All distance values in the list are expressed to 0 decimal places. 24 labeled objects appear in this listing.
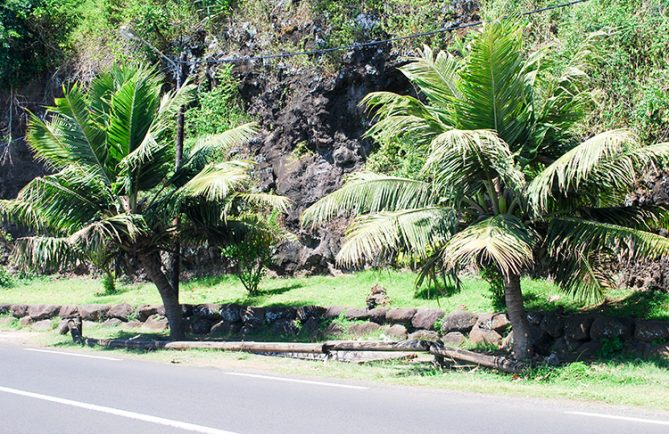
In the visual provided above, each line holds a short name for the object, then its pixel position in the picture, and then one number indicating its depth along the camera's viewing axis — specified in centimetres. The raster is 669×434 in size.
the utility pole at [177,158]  1567
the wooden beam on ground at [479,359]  976
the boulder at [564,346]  1073
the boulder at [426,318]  1274
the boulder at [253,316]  1531
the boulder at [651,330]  986
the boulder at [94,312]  1872
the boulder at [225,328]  1561
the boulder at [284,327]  1463
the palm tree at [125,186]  1388
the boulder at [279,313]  1488
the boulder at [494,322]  1179
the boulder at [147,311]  1752
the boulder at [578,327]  1066
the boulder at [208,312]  1611
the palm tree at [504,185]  927
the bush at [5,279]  2566
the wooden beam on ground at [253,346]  1186
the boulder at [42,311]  1972
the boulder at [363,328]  1345
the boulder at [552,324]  1098
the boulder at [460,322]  1229
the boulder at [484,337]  1178
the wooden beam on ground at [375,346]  1053
